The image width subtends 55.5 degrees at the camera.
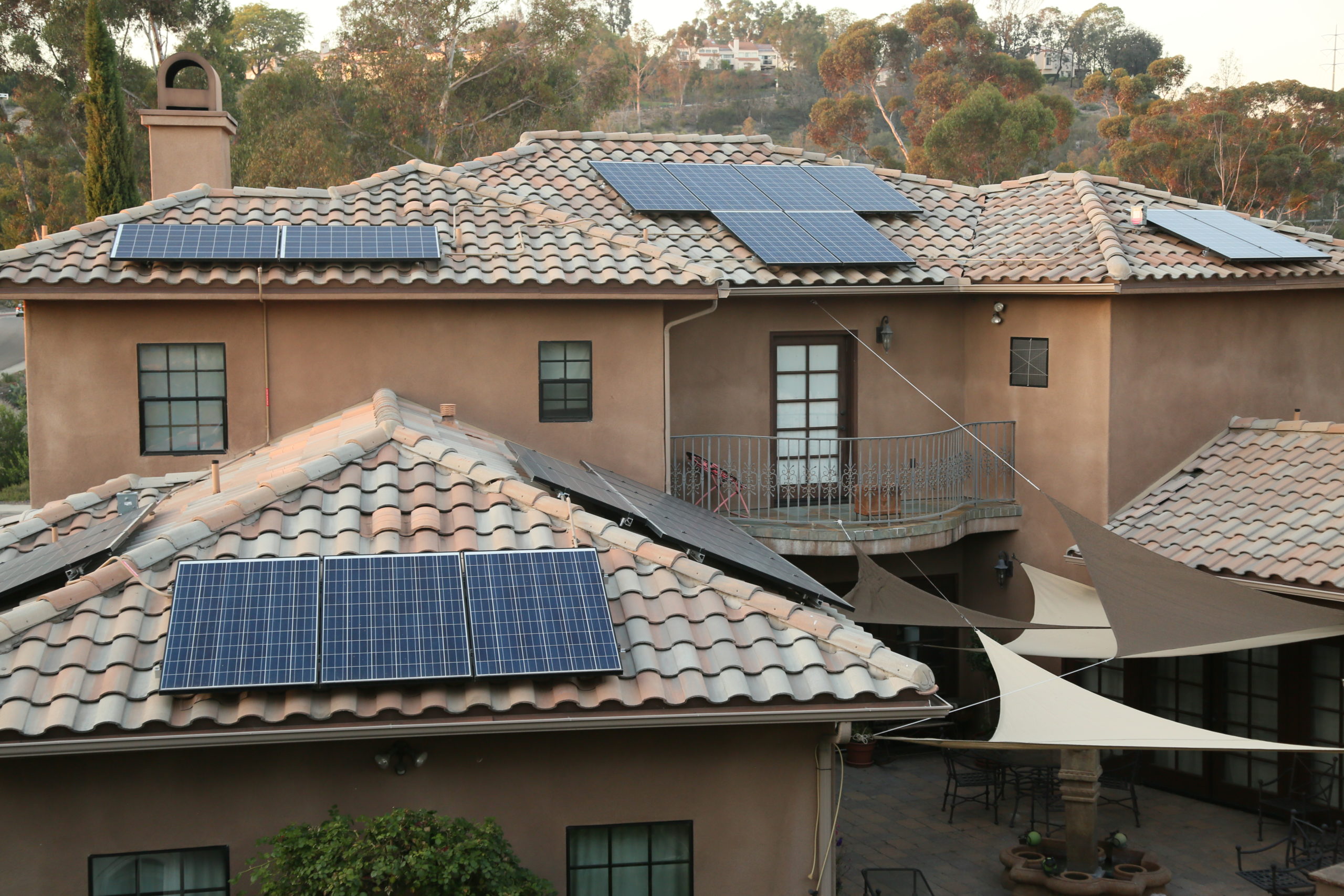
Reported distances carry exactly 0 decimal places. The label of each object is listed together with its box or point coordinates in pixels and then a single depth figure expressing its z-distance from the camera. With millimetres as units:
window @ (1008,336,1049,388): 17016
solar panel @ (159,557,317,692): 7707
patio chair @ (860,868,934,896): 12234
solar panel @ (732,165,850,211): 18484
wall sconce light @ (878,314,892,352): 17719
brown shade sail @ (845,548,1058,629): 12805
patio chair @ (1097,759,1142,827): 14883
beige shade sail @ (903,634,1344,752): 10117
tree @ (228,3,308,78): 71625
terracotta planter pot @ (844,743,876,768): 17094
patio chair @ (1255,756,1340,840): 14352
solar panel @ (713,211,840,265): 16375
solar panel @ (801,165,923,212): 18891
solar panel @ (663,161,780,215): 18078
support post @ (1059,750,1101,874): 12266
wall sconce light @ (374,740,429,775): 8320
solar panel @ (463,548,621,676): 8055
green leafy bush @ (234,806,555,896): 7309
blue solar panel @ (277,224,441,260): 14352
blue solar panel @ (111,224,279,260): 14078
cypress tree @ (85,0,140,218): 31719
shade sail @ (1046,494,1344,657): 11547
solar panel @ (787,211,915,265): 16797
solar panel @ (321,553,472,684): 7899
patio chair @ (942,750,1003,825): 15117
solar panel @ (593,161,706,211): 17531
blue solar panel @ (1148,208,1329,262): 16469
